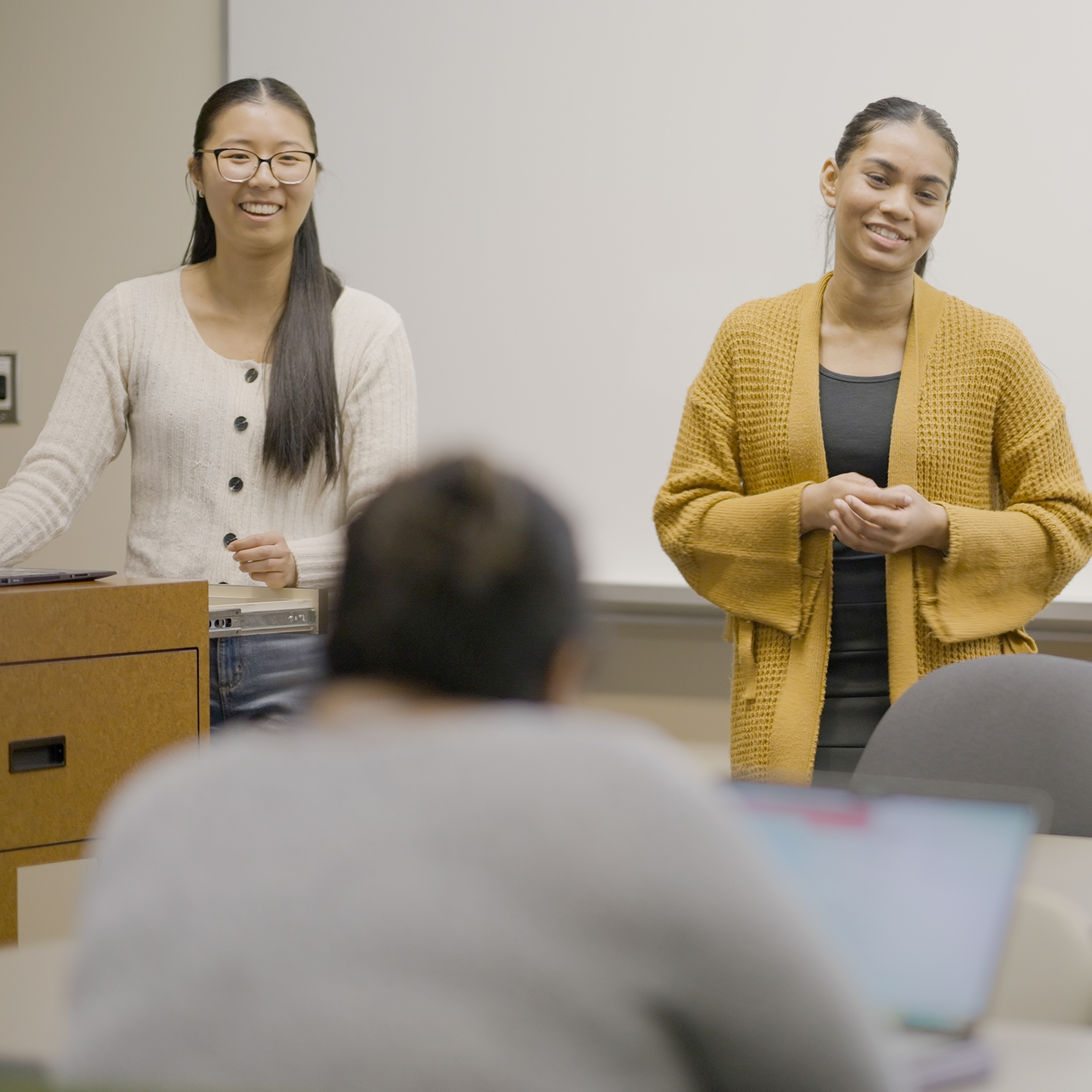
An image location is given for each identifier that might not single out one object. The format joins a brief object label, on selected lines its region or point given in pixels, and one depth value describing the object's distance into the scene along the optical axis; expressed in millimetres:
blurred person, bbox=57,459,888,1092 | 1972
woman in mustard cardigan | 3824
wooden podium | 3572
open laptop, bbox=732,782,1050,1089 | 2790
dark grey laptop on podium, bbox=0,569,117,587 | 3630
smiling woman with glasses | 3861
